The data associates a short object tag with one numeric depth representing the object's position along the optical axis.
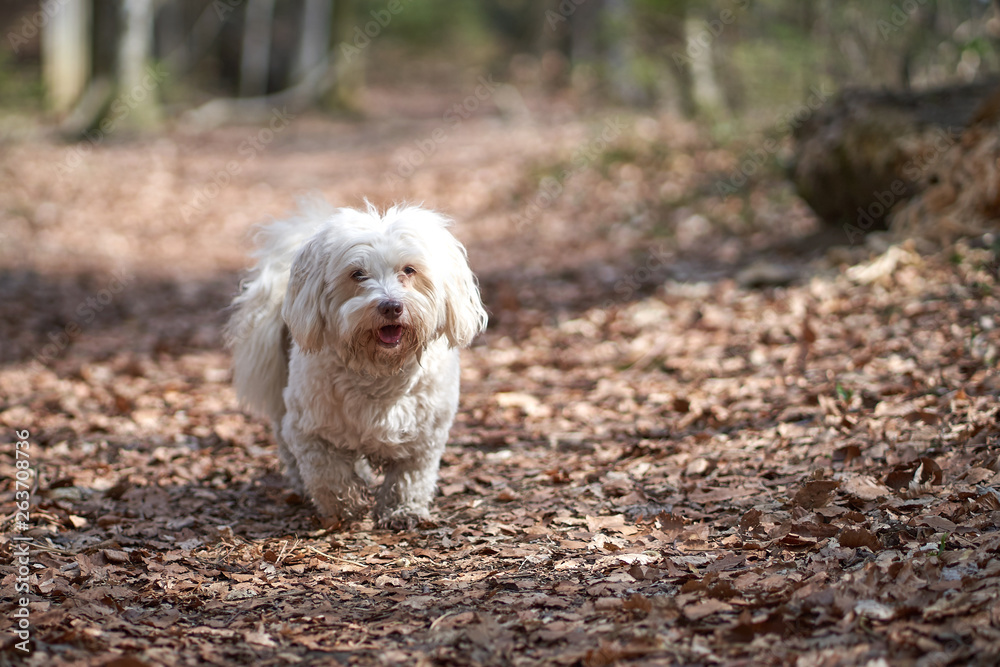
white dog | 4.02
